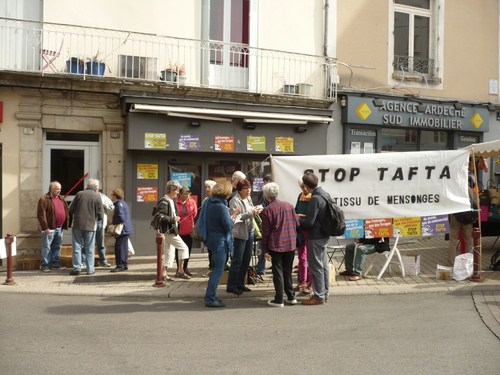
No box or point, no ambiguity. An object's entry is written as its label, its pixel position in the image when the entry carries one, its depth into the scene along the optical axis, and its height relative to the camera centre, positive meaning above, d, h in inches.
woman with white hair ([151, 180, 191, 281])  393.7 -27.6
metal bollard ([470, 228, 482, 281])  396.2 -44.4
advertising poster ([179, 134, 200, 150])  516.4 +38.0
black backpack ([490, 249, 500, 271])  432.1 -53.6
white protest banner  387.2 +5.0
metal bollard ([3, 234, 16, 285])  381.4 -51.1
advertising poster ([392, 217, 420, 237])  407.2 -26.7
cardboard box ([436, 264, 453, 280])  395.9 -56.7
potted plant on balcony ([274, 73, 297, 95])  567.2 +95.1
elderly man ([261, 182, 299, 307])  319.9 -26.8
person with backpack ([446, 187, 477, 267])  419.2 -27.2
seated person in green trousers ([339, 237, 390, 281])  400.5 -43.6
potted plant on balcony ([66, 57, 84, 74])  484.4 +97.8
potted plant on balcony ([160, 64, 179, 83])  512.1 +96.0
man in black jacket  322.0 -28.1
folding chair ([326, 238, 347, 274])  424.5 -56.8
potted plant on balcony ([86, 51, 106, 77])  488.4 +98.0
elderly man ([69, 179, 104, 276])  425.7 -29.9
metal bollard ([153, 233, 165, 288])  376.2 -53.4
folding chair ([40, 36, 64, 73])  482.6 +104.1
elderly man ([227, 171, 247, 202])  375.2 +5.7
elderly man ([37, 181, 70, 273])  437.4 -29.5
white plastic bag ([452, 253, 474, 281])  391.5 -52.3
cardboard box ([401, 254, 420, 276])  413.7 -53.5
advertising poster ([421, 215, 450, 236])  416.8 -25.6
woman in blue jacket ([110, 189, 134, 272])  439.8 -33.4
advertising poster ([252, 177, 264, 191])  556.1 +3.0
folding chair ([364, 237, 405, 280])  401.1 -52.8
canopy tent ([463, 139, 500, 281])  460.7 +33.0
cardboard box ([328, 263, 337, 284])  389.4 -57.7
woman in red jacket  414.3 -21.1
